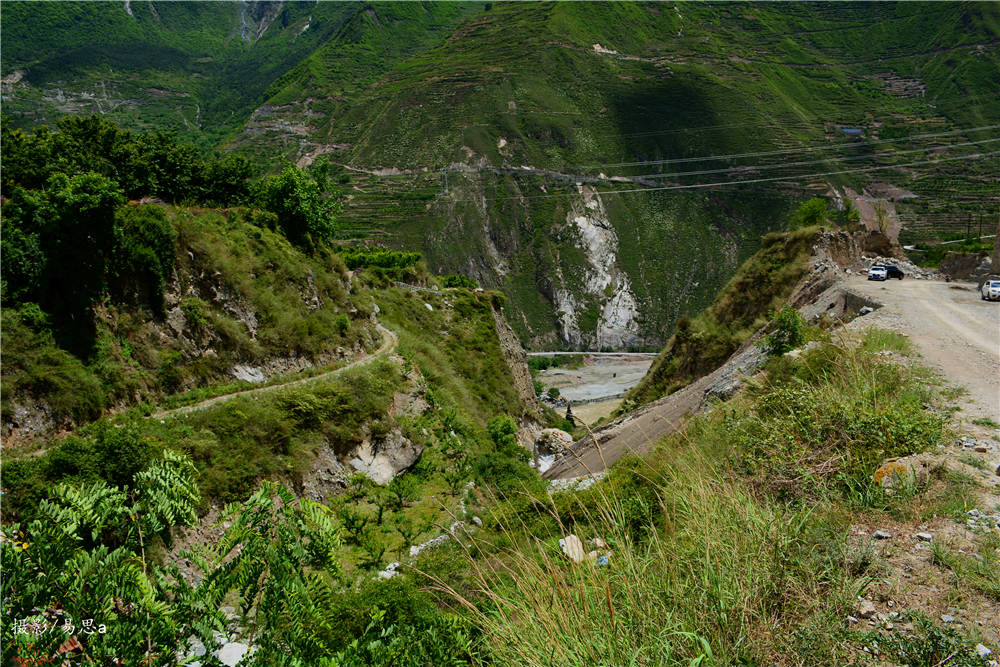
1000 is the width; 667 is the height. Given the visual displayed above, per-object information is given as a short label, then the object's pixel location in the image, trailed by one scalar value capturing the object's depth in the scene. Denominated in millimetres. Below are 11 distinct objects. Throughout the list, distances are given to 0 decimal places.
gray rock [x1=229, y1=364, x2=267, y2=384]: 21594
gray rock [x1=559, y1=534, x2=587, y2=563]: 4070
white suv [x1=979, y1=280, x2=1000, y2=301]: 23328
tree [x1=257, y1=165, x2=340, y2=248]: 29781
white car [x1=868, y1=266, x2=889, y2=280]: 30016
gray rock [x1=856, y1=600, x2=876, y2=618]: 4006
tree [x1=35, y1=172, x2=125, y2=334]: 15906
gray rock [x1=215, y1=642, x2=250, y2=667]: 7434
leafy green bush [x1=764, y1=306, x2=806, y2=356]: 15055
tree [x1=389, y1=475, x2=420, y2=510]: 21291
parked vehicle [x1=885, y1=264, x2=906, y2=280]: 32594
